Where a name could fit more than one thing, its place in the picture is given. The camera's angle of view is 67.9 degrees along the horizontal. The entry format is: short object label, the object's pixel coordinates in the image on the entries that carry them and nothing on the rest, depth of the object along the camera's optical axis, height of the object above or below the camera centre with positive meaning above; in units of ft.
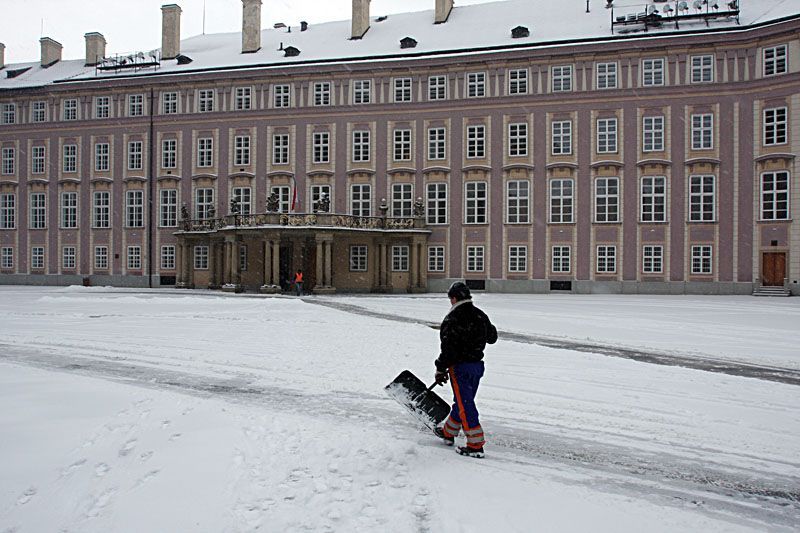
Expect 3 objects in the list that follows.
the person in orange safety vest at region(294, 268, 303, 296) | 114.83 -3.79
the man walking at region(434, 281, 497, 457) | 21.04 -3.30
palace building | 120.37 +24.87
